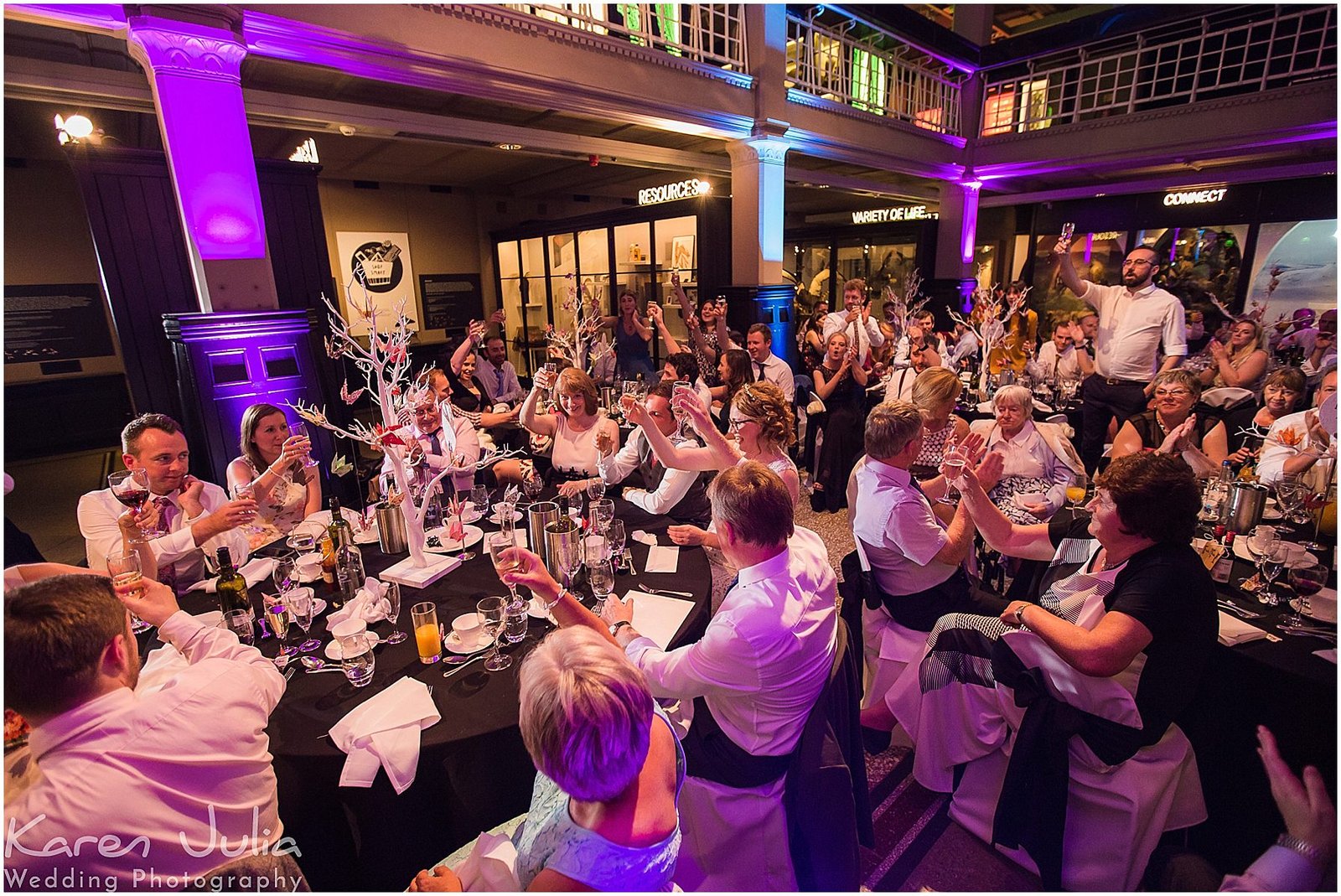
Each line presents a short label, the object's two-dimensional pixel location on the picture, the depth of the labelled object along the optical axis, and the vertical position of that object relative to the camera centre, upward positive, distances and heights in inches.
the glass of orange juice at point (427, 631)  70.9 -37.9
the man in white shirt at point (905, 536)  88.8 -35.8
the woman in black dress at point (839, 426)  201.0 -42.0
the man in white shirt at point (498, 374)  261.6 -26.9
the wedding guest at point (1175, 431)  120.4 -30.6
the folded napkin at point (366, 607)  79.2 -39.3
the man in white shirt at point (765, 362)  216.4 -21.3
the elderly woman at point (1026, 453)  123.0 -33.0
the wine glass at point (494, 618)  71.8 -37.6
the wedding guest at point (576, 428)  138.7 -28.4
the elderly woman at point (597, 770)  41.3 -32.8
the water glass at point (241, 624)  74.0 -37.8
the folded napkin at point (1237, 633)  71.7 -42.1
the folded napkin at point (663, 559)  93.4 -40.6
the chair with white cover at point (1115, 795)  68.3 -59.6
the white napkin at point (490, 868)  49.5 -47.8
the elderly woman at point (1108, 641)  63.3 -39.7
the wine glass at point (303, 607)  74.2 -36.1
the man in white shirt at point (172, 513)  86.3 -29.4
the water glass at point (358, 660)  66.9 -39.2
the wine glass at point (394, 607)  75.5 -37.6
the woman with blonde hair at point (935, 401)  127.3 -22.1
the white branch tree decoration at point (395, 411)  87.0 -14.0
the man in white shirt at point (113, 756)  43.9 -34.2
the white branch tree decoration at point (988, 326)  227.0 -10.7
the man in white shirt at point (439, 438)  96.0 -24.5
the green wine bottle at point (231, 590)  77.5 -35.4
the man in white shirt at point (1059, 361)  245.9 -27.7
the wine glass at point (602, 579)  79.7 -36.3
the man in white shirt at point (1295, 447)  108.3 -29.8
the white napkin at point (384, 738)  57.2 -41.6
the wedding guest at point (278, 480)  110.7 -29.5
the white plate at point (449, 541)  102.9 -39.9
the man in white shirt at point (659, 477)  116.2 -36.6
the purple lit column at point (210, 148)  152.0 +47.4
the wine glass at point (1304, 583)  75.8 -38.4
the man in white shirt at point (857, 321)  263.6 -8.6
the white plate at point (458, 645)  72.9 -40.9
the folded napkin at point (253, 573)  88.6 -38.5
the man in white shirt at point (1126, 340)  187.0 -15.3
